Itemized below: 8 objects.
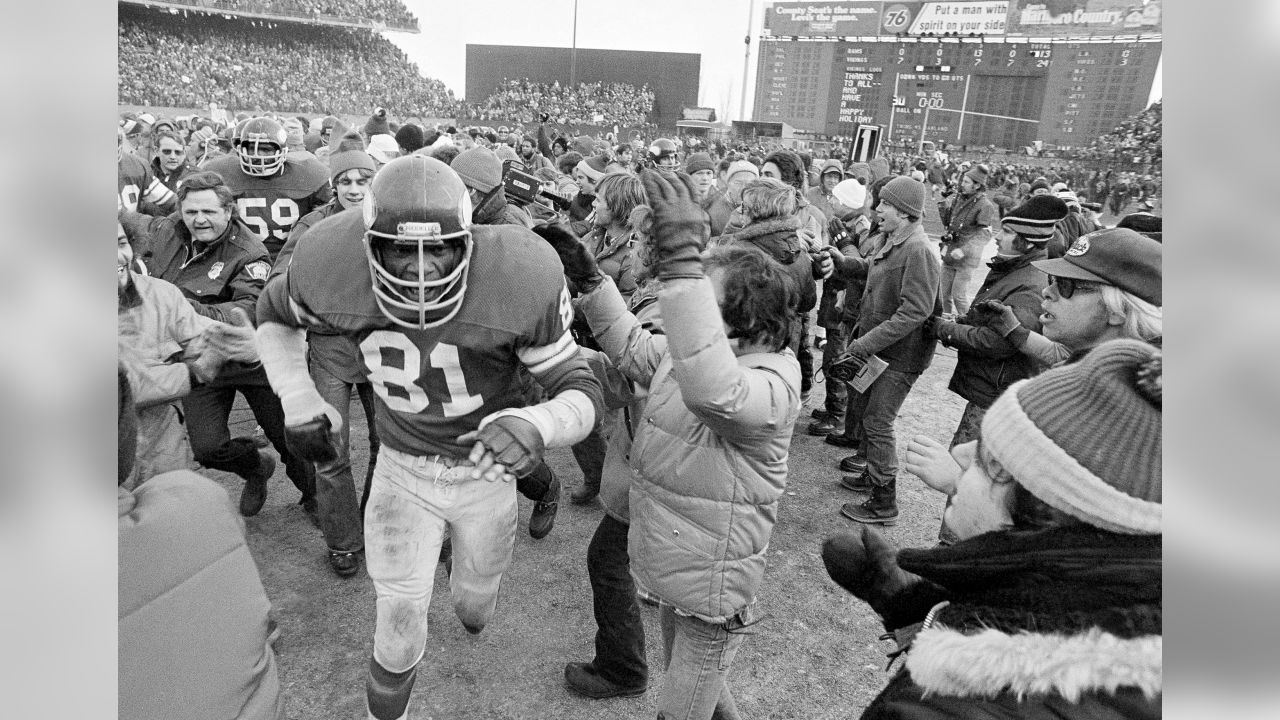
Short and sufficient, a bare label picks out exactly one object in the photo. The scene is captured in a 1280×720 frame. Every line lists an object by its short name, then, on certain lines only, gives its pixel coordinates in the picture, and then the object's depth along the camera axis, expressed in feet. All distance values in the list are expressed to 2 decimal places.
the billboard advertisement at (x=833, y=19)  161.07
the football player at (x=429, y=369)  6.92
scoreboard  117.91
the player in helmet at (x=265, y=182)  16.02
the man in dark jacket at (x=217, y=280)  11.61
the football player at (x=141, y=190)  16.92
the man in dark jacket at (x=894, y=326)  13.57
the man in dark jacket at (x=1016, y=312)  11.48
